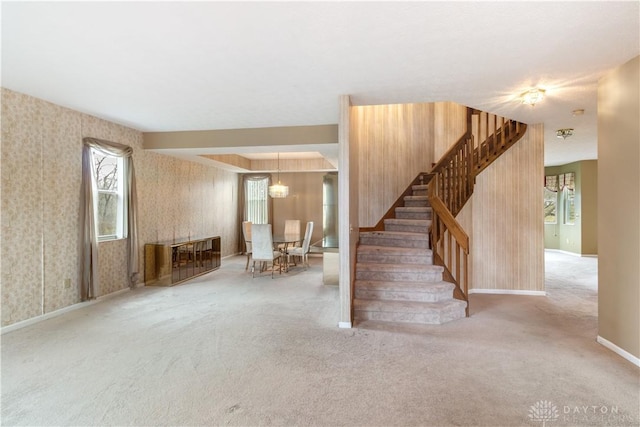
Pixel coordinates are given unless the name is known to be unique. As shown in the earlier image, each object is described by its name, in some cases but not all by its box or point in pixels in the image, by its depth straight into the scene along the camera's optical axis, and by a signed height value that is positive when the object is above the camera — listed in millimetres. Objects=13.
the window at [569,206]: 8623 +99
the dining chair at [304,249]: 6629 -808
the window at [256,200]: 9109 +343
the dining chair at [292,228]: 8109 -429
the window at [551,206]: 9305 +110
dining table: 6380 -767
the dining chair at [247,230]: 7164 -425
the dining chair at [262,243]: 5816 -590
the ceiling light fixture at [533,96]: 3301 +1228
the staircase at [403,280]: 3623 -900
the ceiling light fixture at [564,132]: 4930 +1225
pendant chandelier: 7462 +497
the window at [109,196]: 4586 +259
